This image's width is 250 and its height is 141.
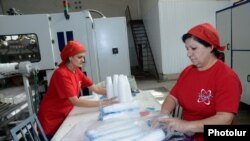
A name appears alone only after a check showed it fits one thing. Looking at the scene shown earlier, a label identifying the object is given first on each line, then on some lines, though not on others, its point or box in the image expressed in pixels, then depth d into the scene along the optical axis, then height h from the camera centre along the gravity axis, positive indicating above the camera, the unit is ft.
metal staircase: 27.72 -0.93
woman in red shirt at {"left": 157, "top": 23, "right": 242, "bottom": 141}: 3.74 -0.95
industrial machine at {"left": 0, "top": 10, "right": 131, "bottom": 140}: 8.25 +0.39
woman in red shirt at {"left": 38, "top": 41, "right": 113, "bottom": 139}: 5.97 -1.29
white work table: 4.09 -1.75
